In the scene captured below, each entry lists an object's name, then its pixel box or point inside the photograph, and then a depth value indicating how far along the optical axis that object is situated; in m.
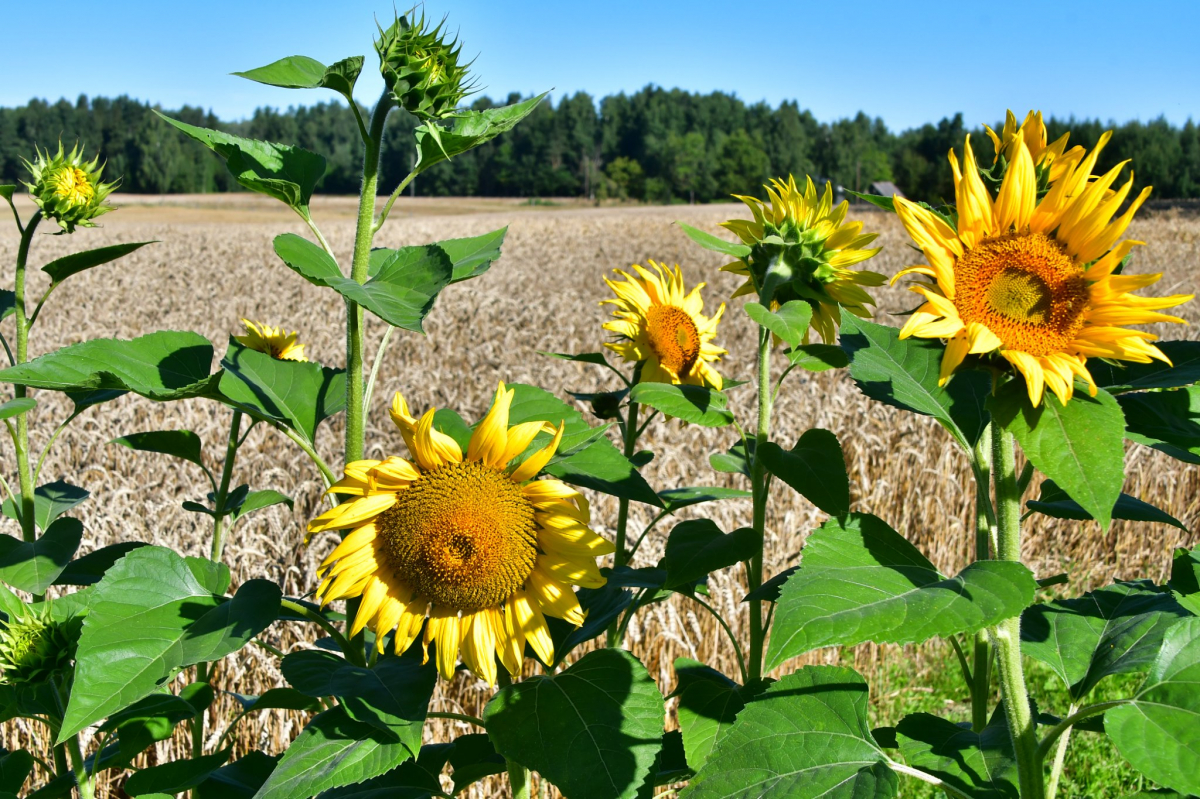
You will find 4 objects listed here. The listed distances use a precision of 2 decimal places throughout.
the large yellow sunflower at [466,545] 1.29
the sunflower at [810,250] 1.63
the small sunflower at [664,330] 1.97
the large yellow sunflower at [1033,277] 1.09
